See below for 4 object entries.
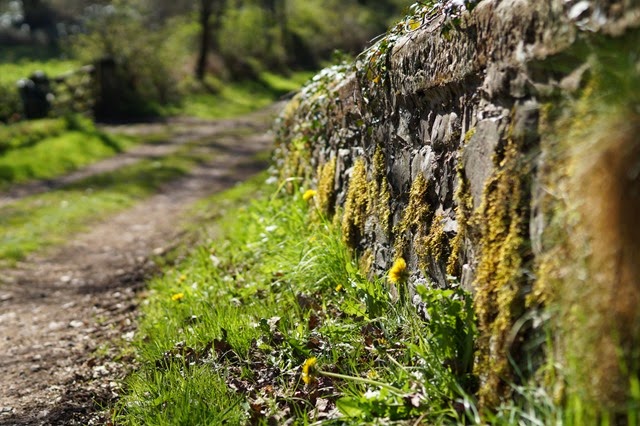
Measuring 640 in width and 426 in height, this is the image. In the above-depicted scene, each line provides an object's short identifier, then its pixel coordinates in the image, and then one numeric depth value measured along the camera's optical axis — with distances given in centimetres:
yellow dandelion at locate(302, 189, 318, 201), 477
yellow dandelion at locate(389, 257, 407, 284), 315
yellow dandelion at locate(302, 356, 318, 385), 306
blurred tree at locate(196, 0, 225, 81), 2534
